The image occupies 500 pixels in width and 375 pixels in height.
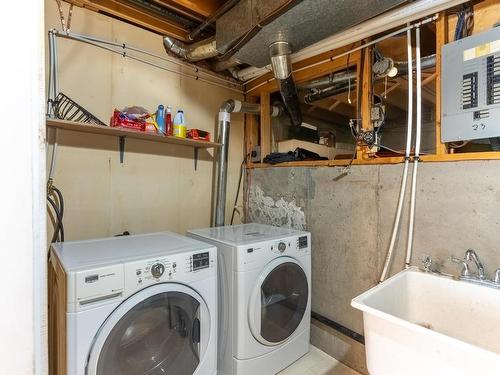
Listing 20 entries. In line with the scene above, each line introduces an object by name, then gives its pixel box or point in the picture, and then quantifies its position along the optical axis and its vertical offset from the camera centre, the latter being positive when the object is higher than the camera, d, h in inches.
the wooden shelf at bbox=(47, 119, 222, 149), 64.5 +14.3
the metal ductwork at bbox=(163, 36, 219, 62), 84.3 +44.1
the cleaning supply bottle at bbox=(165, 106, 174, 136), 82.1 +18.3
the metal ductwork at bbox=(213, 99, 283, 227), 97.7 +9.4
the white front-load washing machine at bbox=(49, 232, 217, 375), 42.3 -22.1
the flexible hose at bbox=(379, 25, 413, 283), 64.2 +5.2
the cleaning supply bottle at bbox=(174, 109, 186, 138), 82.6 +18.2
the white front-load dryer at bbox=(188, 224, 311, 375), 64.6 -29.8
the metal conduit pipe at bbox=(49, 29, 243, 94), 72.8 +40.1
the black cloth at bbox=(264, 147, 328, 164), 92.7 +9.8
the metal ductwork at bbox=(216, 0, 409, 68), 56.7 +37.7
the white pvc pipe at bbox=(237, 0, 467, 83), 55.3 +37.5
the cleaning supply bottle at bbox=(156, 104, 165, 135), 79.8 +19.6
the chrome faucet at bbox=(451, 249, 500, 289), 49.9 -17.0
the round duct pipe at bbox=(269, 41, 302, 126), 69.7 +32.4
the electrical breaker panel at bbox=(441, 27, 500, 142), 52.6 +19.9
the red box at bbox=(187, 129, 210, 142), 87.0 +16.2
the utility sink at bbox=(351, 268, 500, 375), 32.3 -21.9
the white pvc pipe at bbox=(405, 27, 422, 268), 63.0 +5.2
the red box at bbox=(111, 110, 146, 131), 72.7 +16.9
